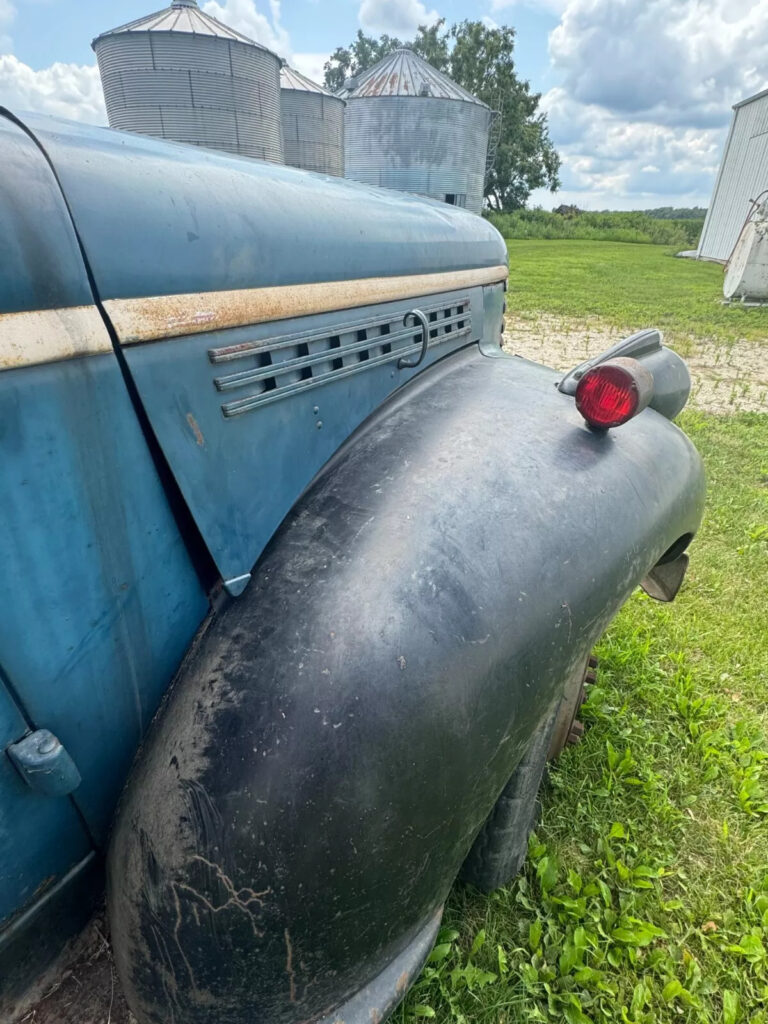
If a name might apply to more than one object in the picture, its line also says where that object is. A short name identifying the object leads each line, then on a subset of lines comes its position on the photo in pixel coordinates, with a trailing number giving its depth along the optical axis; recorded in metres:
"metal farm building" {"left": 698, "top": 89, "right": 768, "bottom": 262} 19.66
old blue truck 0.85
